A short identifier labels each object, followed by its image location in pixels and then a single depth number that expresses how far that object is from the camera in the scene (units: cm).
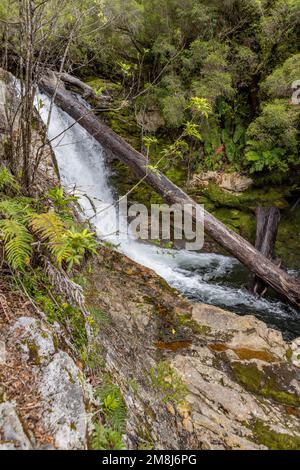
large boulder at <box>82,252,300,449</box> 254
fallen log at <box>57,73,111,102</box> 796
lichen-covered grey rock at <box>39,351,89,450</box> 173
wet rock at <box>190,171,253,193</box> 885
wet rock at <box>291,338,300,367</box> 394
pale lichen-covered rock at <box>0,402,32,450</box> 158
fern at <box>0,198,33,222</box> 239
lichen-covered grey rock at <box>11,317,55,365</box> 206
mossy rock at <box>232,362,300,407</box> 330
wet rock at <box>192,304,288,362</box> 395
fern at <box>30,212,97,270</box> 206
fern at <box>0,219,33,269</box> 217
